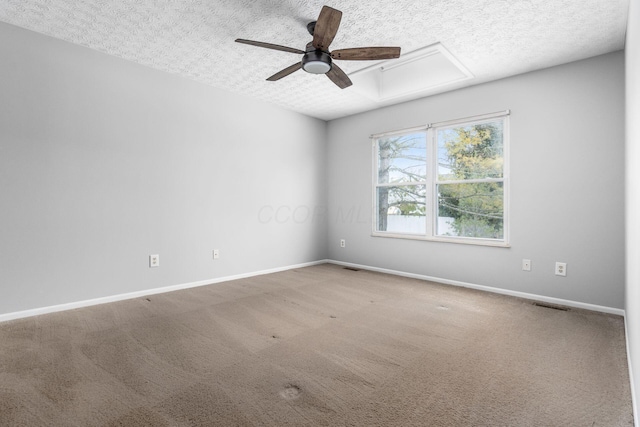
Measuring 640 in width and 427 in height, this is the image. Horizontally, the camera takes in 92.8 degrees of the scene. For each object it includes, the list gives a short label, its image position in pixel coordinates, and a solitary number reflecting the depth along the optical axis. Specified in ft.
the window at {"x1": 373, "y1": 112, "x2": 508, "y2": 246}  11.93
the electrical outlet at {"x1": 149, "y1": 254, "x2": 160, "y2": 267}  11.22
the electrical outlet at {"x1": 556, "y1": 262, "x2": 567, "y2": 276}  10.27
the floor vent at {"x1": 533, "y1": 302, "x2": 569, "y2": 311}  9.89
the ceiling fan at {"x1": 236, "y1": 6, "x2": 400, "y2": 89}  7.18
